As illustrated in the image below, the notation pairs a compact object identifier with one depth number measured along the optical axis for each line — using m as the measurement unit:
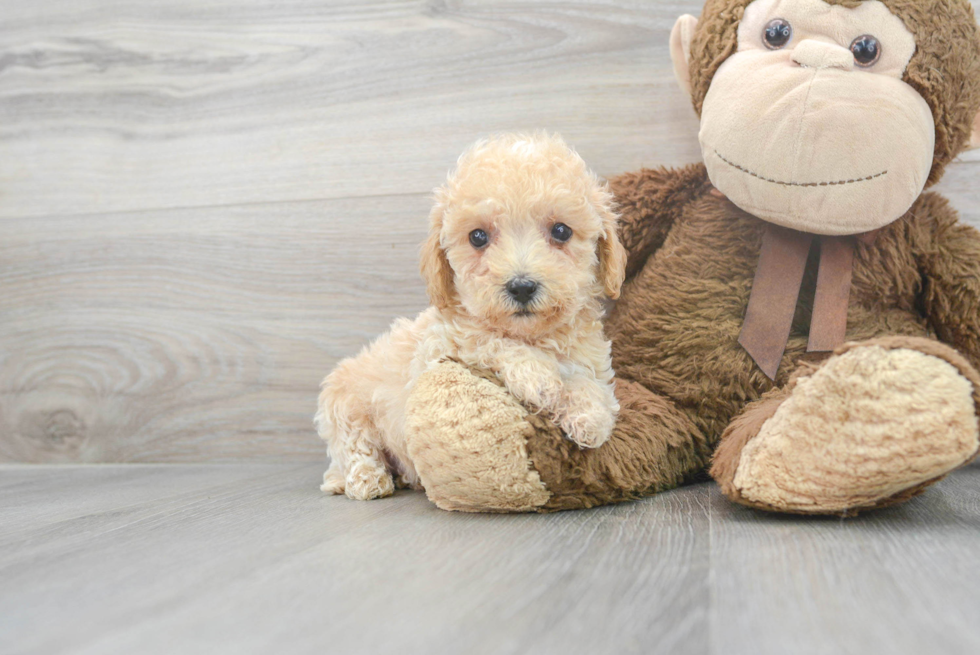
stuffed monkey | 0.73
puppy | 0.85
